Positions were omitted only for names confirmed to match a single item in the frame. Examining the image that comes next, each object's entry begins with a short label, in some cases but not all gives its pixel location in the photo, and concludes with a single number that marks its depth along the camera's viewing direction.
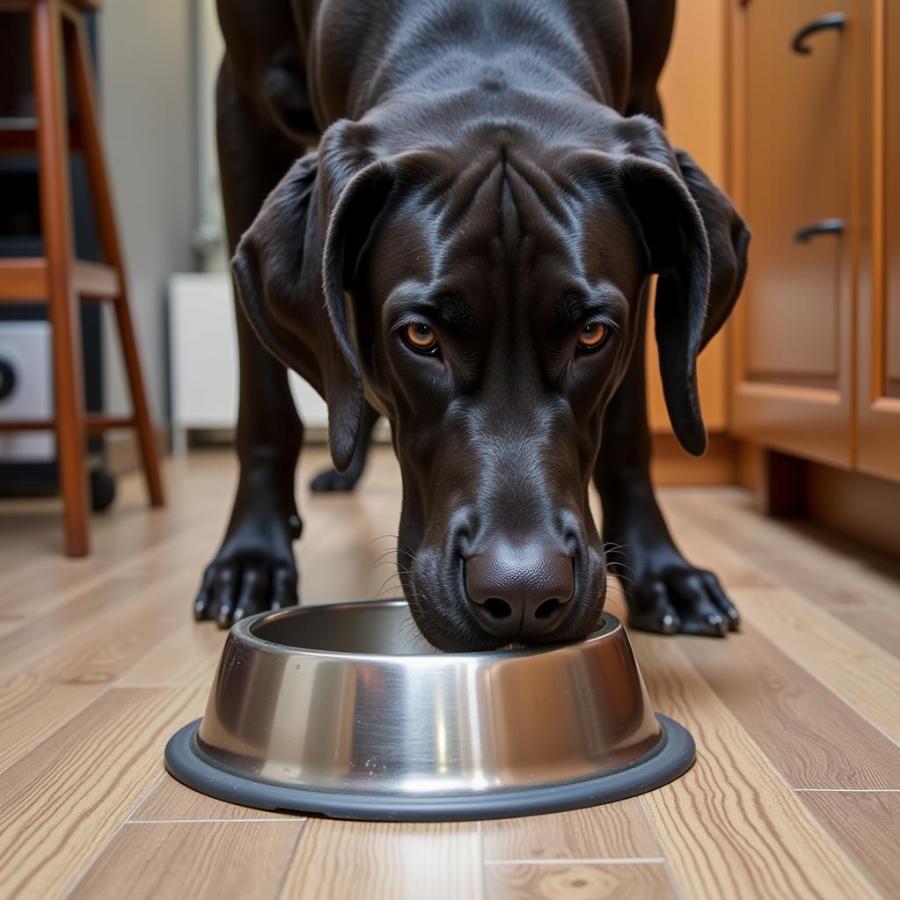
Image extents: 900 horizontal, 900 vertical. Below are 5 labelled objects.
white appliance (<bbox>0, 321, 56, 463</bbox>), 3.66
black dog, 1.25
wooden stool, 2.73
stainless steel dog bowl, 1.10
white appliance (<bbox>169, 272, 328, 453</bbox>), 5.62
